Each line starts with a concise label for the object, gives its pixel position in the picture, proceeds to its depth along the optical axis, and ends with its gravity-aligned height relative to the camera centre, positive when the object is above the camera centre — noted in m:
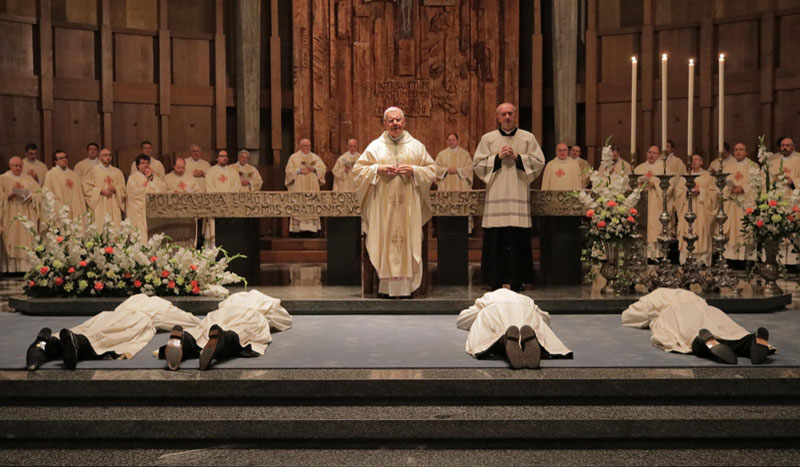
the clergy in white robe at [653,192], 11.56 +0.25
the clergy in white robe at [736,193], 10.66 +0.21
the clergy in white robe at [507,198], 7.38 +0.11
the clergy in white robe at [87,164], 12.15 +0.75
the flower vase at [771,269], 7.20 -0.54
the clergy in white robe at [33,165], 11.38 +0.70
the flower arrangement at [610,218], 6.97 -0.07
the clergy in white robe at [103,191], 11.66 +0.33
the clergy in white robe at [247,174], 12.90 +0.63
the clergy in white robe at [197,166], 12.77 +0.75
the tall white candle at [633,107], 6.63 +0.84
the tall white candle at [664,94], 6.36 +0.91
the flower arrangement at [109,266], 7.16 -0.47
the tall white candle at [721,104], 6.33 +0.83
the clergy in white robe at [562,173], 12.34 +0.57
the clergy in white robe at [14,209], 10.96 +0.07
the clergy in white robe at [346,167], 13.08 +0.73
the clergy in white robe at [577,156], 12.48 +0.83
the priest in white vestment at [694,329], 4.86 -0.77
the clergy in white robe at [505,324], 5.01 -0.72
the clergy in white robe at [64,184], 11.50 +0.43
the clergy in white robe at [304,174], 12.95 +0.62
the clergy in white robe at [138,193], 11.66 +0.29
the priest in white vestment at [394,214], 7.03 -0.02
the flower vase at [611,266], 7.02 -0.50
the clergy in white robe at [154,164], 12.52 +0.77
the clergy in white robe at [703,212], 11.11 -0.04
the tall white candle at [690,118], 6.28 +0.72
